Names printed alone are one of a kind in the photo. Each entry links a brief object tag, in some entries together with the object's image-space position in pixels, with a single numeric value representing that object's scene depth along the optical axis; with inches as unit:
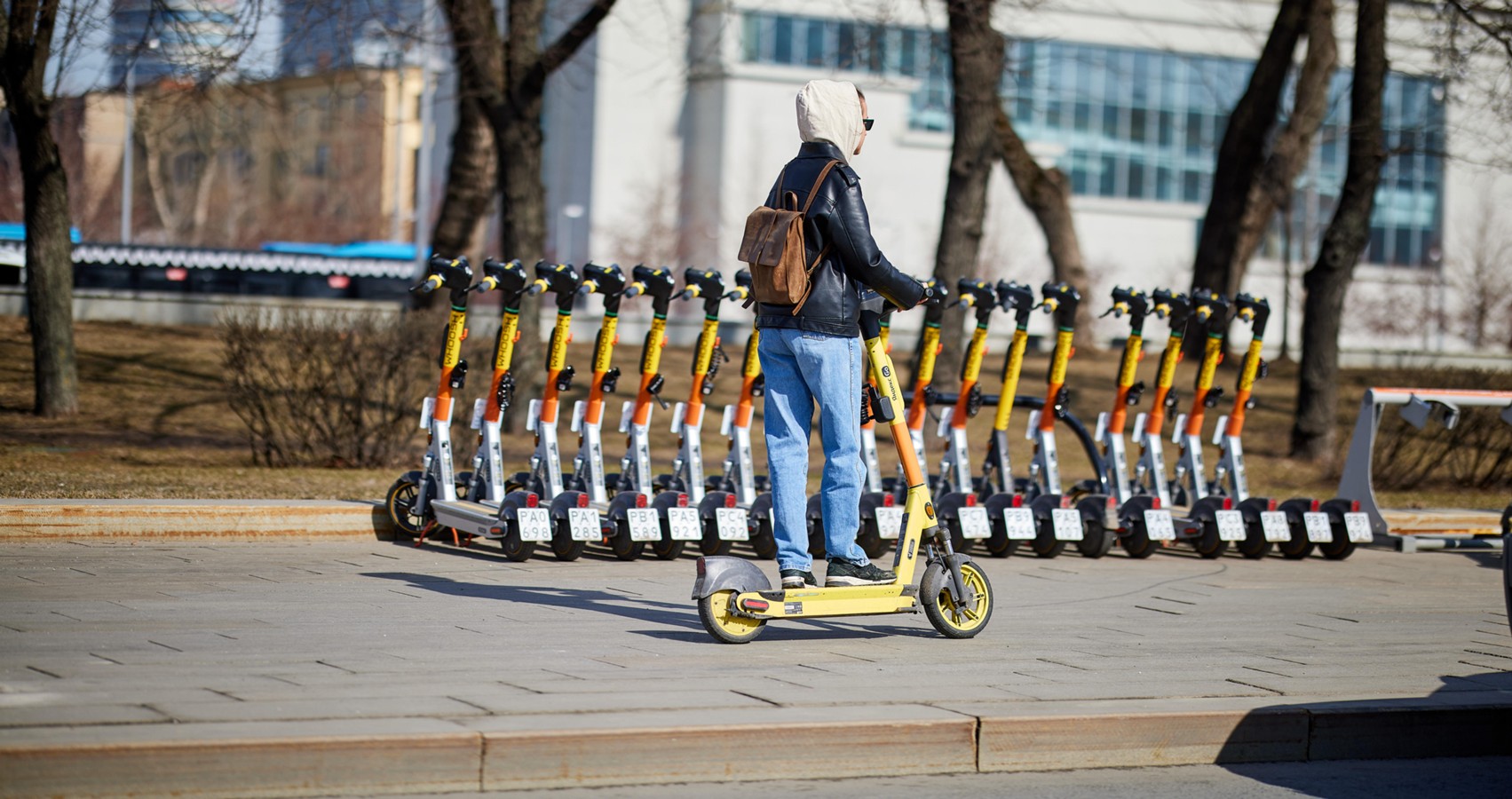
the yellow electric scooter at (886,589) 271.6
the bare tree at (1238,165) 947.3
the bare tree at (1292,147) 1042.7
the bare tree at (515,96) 687.7
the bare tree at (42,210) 629.9
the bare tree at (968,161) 725.9
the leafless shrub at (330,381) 546.6
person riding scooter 276.2
